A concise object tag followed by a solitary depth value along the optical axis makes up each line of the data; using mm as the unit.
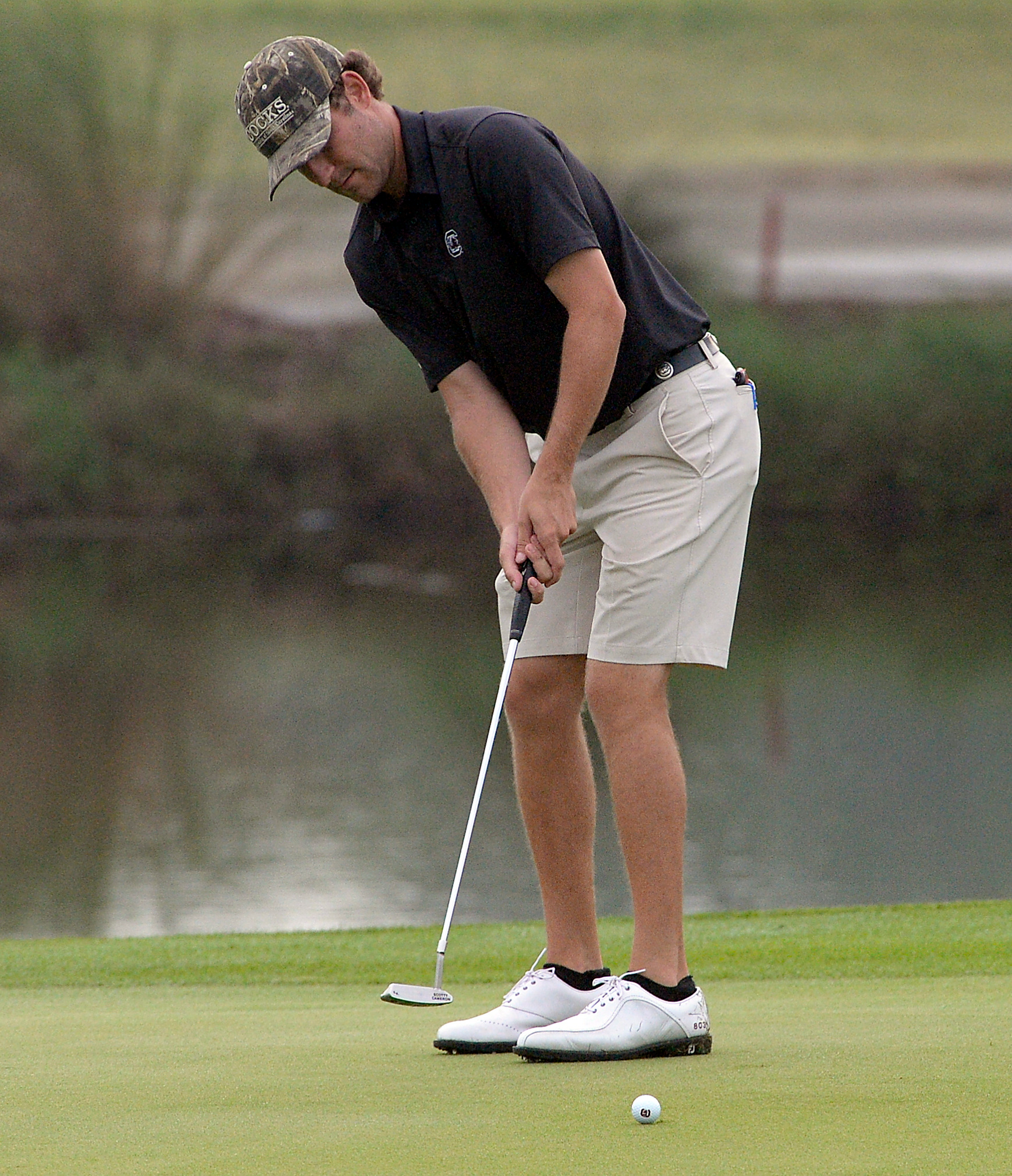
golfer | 26568
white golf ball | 25895
